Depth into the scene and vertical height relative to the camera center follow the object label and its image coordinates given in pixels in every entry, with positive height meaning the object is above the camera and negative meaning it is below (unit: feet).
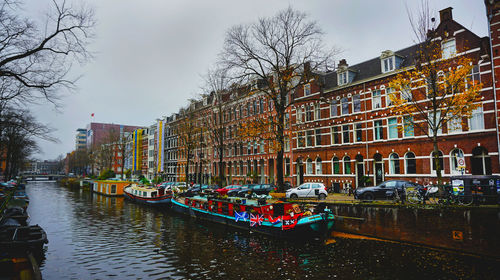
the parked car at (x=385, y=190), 81.41 -6.89
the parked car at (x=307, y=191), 96.63 -8.36
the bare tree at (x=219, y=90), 98.81 +29.91
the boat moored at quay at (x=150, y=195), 109.87 -11.01
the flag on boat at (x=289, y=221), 53.08 -9.85
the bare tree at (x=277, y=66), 96.27 +32.72
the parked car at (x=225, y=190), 111.67 -8.86
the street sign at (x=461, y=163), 67.86 +0.29
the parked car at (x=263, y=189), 116.16 -8.88
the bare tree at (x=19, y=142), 62.98 +10.86
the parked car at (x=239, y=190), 112.66 -9.22
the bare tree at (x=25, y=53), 47.65 +19.36
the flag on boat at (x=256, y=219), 59.78 -10.73
